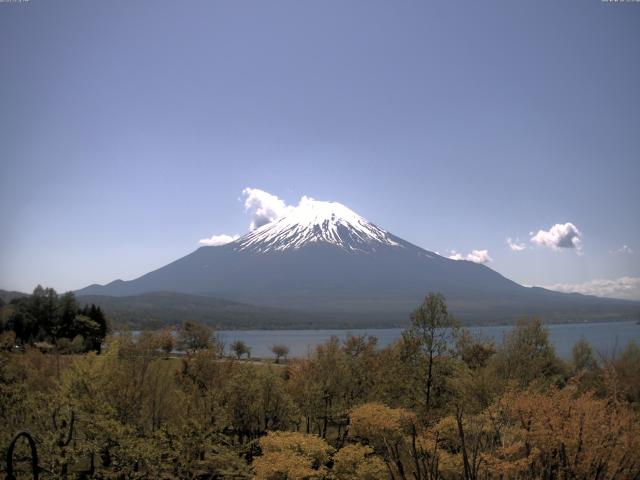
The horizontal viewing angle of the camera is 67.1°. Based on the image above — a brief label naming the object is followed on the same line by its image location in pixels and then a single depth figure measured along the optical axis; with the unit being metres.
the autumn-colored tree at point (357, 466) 17.16
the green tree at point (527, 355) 32.59
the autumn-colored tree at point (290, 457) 16.42
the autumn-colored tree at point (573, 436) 12.47
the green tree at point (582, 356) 49.72
